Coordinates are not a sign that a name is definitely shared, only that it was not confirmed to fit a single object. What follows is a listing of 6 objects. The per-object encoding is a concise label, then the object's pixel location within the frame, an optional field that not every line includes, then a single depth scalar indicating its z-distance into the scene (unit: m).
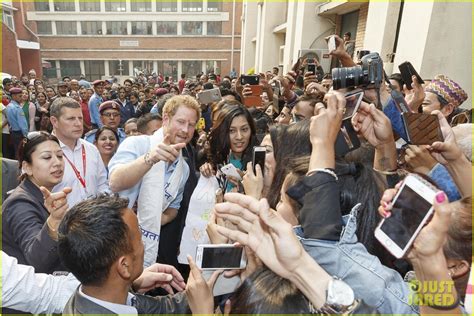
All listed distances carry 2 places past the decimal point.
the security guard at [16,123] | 5.59
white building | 4.04
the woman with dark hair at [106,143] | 3.16
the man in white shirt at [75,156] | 2.41
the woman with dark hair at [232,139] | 2.40
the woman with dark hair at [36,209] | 1.45
